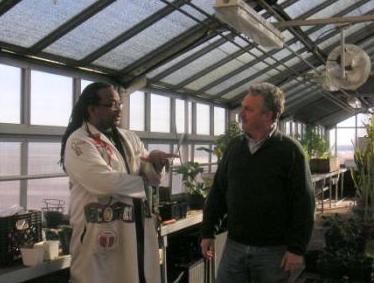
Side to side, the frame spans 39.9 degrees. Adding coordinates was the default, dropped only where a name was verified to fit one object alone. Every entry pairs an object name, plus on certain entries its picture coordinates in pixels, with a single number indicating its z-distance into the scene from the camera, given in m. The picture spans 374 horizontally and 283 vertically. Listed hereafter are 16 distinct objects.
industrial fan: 4.77
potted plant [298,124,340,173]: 9.41
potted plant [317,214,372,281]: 3.83
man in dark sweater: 2.20
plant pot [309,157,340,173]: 9.38
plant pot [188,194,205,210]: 4.27
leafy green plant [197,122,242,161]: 5.09
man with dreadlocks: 2.02
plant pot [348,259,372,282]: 3.79
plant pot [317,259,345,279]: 3.87
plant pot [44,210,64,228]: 2.97
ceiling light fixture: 3.09
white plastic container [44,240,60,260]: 2.28
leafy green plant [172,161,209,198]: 4.30
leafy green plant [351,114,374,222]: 4.73
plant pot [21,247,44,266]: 2.20
